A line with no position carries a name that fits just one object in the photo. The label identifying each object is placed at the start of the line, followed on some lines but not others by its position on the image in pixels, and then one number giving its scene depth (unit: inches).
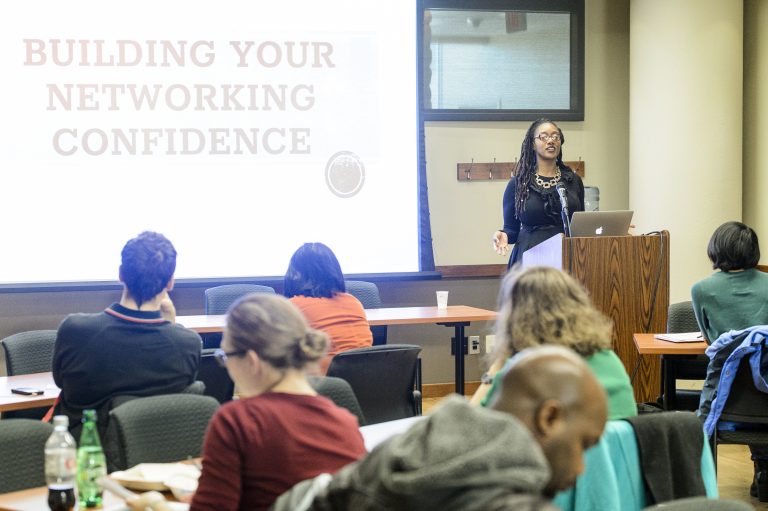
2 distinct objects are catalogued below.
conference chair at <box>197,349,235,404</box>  189.3
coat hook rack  296.8
